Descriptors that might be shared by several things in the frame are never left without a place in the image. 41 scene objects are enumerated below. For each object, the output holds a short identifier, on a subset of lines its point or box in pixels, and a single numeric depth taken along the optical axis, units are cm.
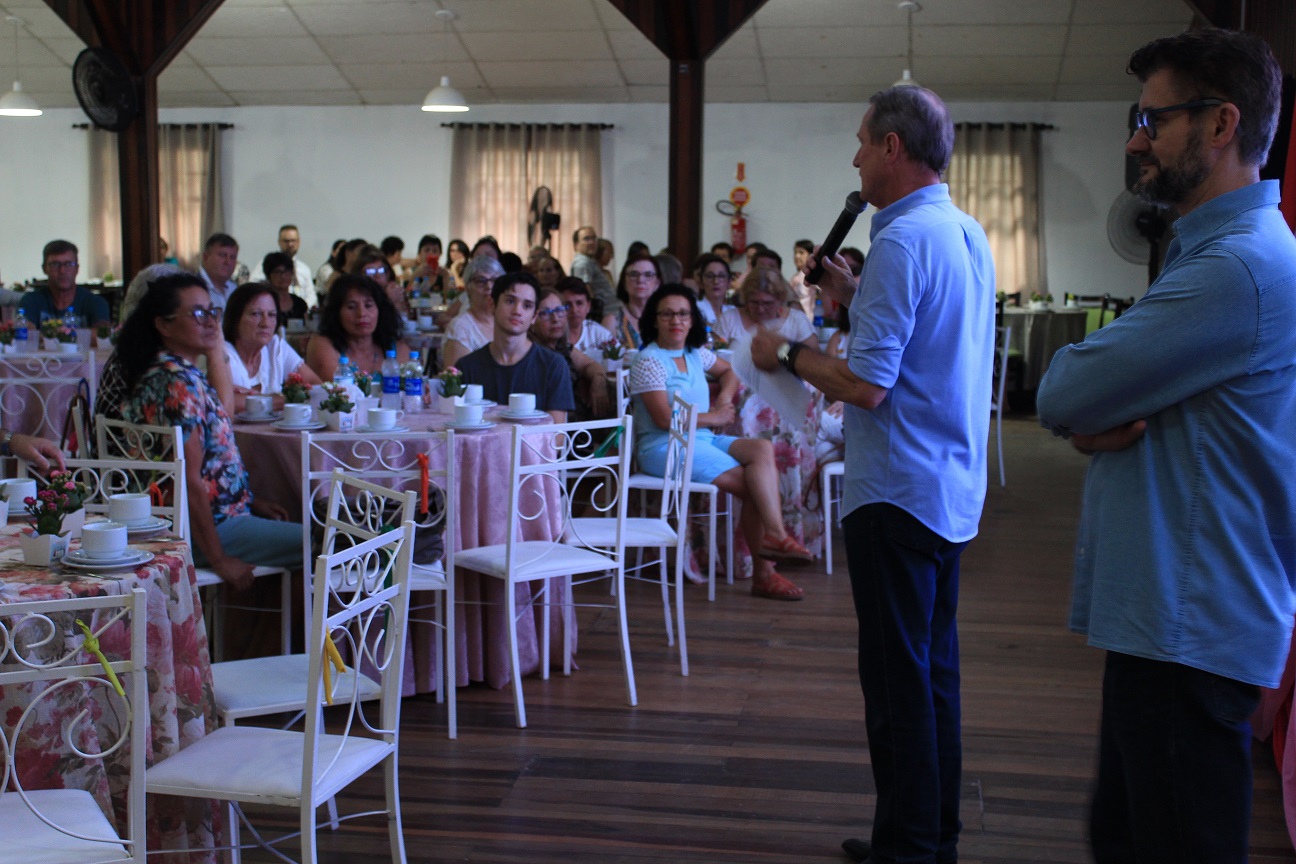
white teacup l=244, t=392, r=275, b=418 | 392
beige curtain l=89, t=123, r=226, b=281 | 1409
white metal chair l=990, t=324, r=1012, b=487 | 712
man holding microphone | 218
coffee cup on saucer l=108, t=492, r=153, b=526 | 246
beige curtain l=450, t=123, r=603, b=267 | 1350
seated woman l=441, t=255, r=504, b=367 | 561
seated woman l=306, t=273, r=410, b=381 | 488
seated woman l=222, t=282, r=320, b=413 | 471
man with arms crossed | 147
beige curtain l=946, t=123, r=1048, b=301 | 1263
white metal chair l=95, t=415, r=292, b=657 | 322
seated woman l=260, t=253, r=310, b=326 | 770
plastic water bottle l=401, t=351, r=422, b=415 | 423
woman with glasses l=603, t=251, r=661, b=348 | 661
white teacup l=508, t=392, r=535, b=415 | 401
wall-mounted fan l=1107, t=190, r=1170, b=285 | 1055
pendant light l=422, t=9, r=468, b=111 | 1014
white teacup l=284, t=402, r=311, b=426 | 376
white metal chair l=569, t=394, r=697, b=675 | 391
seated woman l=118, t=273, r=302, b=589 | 329
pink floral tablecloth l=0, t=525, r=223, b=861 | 205
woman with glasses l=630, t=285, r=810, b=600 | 472
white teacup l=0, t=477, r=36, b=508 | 264
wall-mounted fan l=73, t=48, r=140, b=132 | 791
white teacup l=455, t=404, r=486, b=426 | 371
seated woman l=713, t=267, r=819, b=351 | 564
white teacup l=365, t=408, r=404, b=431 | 370
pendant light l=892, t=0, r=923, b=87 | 1052
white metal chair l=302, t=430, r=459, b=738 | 335
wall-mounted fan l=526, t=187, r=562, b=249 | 1320
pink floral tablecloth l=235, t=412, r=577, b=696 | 363
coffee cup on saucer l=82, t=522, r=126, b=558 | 221
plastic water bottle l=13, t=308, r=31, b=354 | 637
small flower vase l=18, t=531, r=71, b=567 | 225
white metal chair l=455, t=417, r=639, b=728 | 346
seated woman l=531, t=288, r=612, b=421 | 568
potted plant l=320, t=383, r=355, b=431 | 374
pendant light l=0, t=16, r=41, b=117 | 998
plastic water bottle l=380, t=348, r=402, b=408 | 418
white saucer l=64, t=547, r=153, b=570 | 219
